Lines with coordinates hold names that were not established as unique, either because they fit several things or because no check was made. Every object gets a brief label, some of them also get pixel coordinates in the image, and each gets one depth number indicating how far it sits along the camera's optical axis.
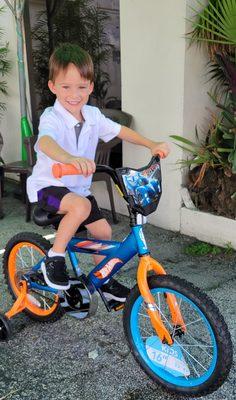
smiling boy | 2.35
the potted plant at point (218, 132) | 3.73
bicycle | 2.09
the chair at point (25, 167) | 4.75
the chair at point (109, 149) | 4.50
